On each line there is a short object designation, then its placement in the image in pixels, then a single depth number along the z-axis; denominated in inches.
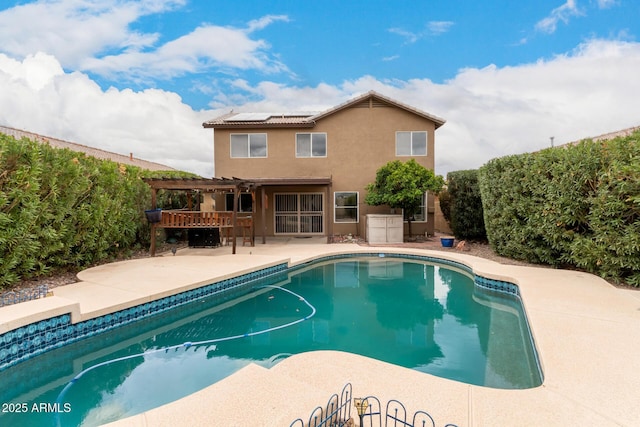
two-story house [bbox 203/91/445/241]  588.4
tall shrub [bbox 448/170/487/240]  494.0
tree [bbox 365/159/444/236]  498.3
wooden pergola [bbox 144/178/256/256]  398.3
